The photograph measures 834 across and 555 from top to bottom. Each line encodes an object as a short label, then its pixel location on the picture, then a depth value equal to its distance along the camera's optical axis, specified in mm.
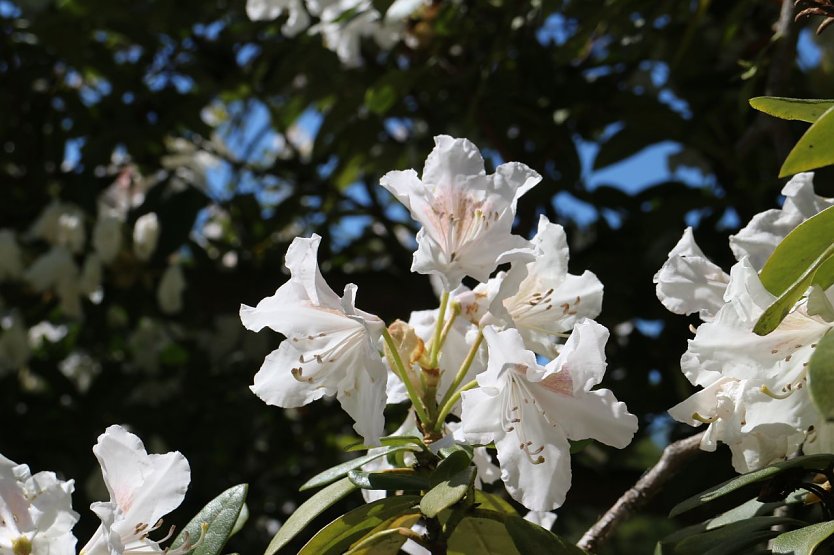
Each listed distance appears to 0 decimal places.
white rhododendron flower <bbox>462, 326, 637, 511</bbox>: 711
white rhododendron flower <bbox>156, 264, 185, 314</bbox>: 1484
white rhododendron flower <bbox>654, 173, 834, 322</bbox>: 754
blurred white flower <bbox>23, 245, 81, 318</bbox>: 1488
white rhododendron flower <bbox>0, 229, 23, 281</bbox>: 1489
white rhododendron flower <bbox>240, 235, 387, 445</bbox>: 743
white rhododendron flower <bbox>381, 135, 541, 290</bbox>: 739
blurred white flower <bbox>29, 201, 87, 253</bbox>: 1504
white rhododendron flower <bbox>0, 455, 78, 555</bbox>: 716
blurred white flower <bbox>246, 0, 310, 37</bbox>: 1204
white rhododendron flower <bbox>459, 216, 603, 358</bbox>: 784
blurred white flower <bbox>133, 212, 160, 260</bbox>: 1513
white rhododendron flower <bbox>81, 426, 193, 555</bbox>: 738
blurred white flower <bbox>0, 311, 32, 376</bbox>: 1534
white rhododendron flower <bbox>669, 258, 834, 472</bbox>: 687
